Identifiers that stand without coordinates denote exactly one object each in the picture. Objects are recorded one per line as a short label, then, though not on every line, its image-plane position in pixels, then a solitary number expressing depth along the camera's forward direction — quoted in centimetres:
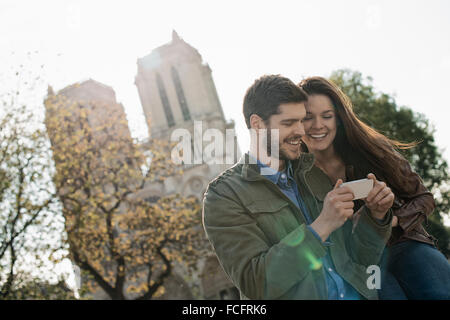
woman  227
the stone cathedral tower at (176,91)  3362
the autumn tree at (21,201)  1100
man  170
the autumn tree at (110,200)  1255
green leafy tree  2348
